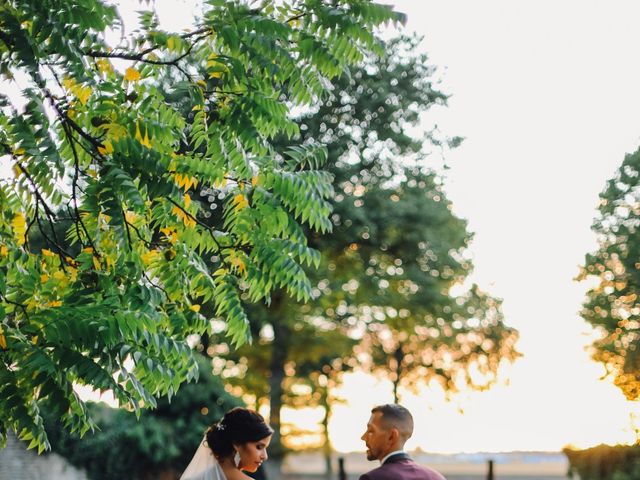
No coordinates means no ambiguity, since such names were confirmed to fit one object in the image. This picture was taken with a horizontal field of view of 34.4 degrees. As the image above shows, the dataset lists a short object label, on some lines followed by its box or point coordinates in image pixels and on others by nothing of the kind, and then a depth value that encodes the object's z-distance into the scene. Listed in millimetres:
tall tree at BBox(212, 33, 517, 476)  31078
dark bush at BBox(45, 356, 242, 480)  23750
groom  7086
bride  7547
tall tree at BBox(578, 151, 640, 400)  33188
